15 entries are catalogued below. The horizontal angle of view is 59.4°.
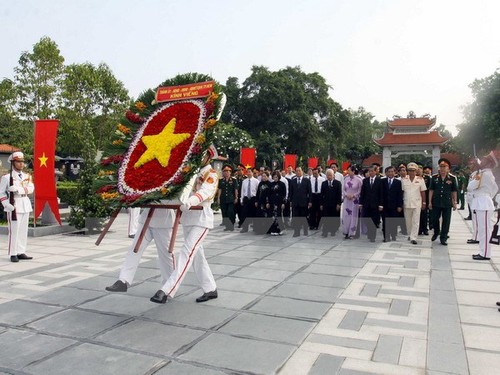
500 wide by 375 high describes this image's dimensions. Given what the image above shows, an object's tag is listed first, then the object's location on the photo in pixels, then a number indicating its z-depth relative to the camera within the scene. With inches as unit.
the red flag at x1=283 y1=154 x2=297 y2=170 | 588.2
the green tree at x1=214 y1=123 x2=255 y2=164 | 1198.9
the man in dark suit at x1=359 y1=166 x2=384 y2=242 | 339.9
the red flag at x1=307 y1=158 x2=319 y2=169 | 595.5
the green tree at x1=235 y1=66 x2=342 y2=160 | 1397.6
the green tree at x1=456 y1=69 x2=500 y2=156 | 1120.2
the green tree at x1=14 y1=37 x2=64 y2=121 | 784.9
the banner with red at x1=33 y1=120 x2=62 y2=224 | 335.3
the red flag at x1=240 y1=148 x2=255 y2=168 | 559.2
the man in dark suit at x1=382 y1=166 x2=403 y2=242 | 340.8
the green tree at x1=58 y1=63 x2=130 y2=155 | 870.4
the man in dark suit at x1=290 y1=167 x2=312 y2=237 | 373.1
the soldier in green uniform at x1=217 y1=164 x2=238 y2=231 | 397.1
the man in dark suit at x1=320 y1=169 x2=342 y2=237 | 367.6
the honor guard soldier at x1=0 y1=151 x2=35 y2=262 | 250.3
